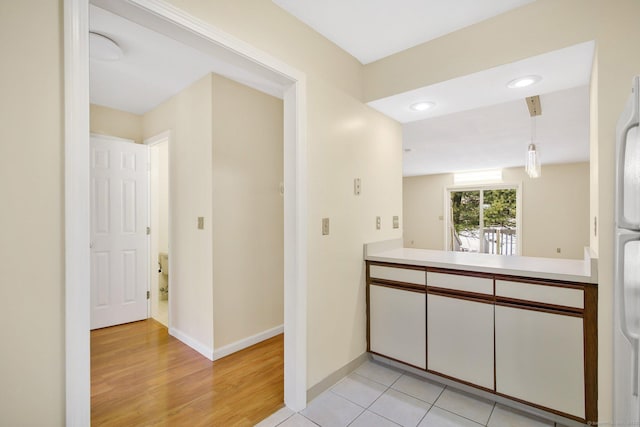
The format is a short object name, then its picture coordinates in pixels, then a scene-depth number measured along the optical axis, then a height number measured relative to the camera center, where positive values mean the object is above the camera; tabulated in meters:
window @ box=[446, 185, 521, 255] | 7.90 -0.25
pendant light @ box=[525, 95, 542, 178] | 3.09 +0.57
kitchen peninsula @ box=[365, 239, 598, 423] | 1.71 -0.76
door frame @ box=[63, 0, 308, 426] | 1.07 +0.19
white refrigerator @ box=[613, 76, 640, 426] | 1.08 -0.20
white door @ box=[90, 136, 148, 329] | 3.33 -0.22
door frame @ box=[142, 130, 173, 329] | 3.20 -0.06
